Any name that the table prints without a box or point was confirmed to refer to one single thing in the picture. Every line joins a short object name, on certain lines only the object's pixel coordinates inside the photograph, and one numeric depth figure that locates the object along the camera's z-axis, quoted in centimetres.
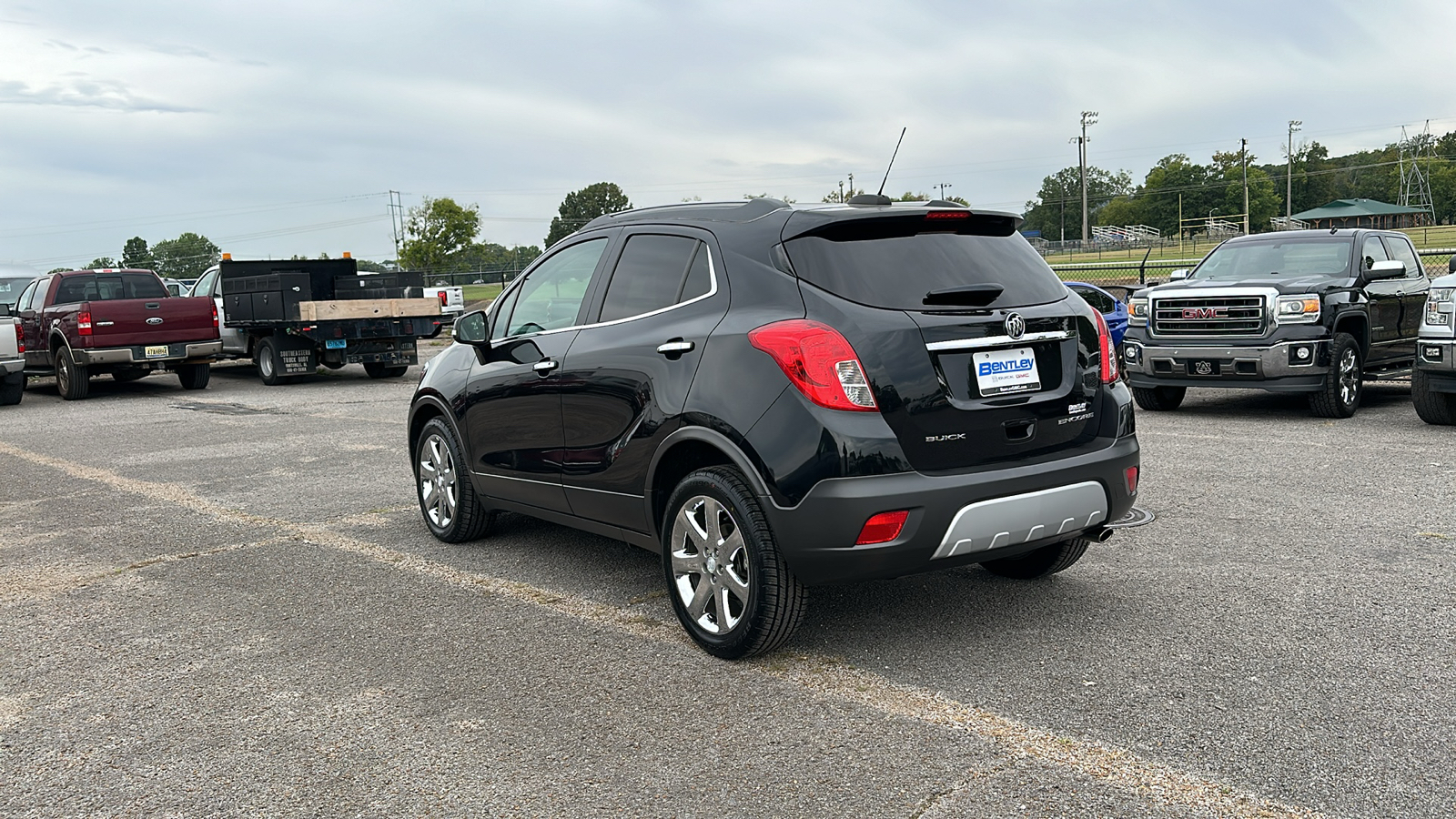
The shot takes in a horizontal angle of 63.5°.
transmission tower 10912
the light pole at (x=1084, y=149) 8144
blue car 1678
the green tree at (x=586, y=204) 11575
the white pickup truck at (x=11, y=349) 1565
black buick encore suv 415
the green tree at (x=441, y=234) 7469
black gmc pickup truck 1095
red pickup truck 1697
